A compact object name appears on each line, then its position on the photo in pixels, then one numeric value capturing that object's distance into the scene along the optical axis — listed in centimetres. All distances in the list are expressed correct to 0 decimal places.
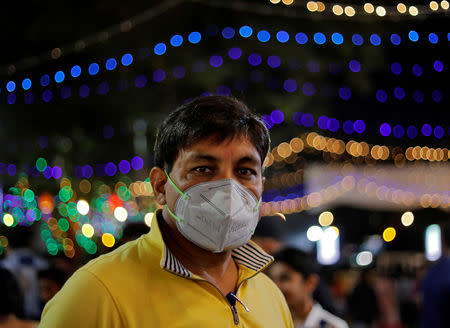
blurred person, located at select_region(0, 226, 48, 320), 748
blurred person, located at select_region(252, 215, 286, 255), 654
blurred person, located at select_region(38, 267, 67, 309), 629
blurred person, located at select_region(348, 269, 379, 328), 1084
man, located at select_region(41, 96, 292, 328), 192
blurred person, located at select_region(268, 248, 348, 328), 412
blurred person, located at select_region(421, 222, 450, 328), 600
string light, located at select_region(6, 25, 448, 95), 751
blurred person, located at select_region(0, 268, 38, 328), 420
